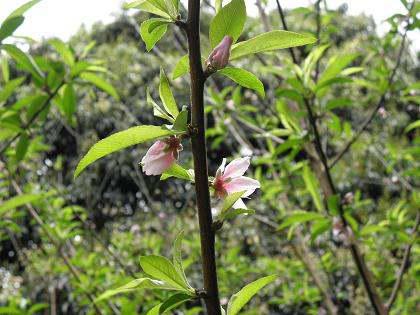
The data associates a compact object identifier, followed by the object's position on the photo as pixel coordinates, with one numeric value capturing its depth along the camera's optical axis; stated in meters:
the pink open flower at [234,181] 0.59
